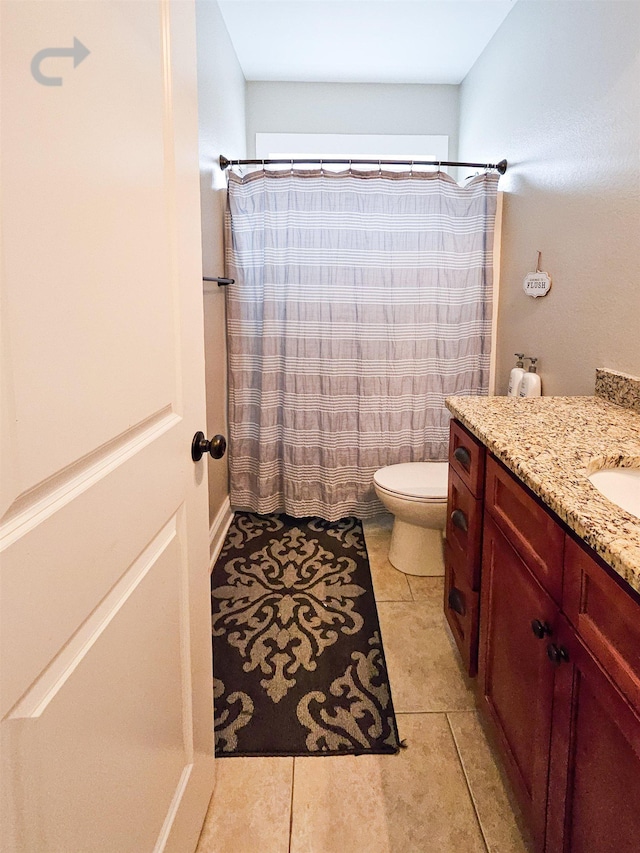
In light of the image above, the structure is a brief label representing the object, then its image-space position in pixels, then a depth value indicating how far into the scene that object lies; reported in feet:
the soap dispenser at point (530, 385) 6.72
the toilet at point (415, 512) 7.07
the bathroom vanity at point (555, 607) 2.41
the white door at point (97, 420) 1.64
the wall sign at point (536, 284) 6.62
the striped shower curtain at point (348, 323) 8.30
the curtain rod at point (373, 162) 8.12
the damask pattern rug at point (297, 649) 4.86
